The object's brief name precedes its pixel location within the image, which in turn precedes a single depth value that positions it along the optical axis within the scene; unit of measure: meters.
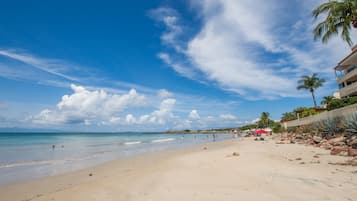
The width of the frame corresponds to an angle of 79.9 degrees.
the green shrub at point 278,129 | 44.21
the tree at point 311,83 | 48.78
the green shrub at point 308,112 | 34.70
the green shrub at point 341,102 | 22.41
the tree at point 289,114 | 47.74
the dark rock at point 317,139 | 15.60
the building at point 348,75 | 27.91
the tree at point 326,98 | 42.28
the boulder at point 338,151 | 9.72
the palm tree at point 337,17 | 13.57
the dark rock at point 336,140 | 12.67
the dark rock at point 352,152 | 8.80
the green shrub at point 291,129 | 32.84
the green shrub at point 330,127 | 15.83
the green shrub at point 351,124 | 11.49
